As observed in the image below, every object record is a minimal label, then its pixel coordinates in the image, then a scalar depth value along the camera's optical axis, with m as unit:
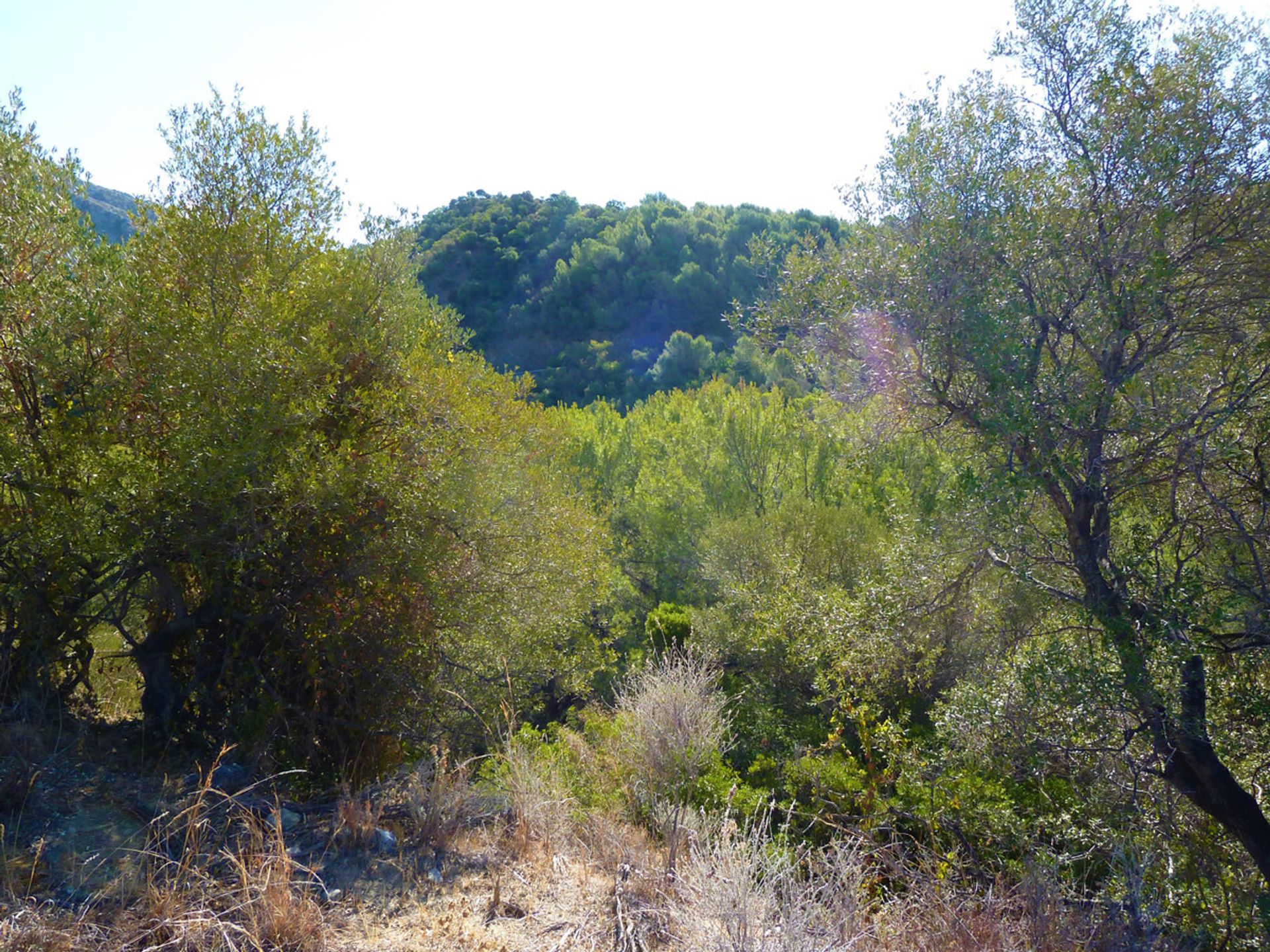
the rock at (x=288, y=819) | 4.48
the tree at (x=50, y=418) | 4.91
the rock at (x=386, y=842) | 4.47
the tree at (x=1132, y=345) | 4.57
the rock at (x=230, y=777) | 4.97
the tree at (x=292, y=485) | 5.18
